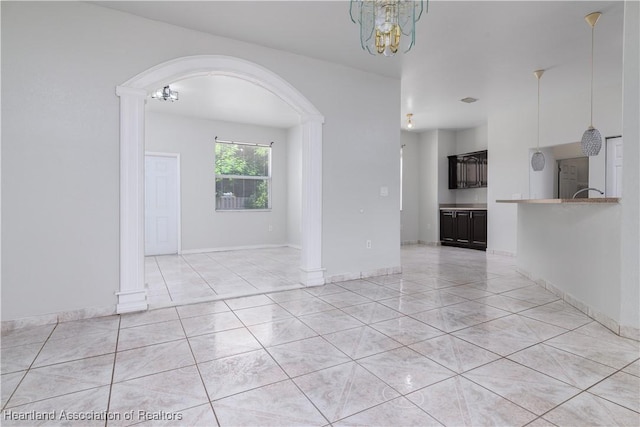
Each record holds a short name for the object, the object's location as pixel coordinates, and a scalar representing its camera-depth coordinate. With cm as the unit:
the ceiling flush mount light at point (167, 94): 493
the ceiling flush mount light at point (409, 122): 675
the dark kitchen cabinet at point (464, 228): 713
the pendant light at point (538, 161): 535
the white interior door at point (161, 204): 658
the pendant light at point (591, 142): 399
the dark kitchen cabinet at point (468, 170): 738
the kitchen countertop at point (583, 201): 260
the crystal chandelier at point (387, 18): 215
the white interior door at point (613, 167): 492
